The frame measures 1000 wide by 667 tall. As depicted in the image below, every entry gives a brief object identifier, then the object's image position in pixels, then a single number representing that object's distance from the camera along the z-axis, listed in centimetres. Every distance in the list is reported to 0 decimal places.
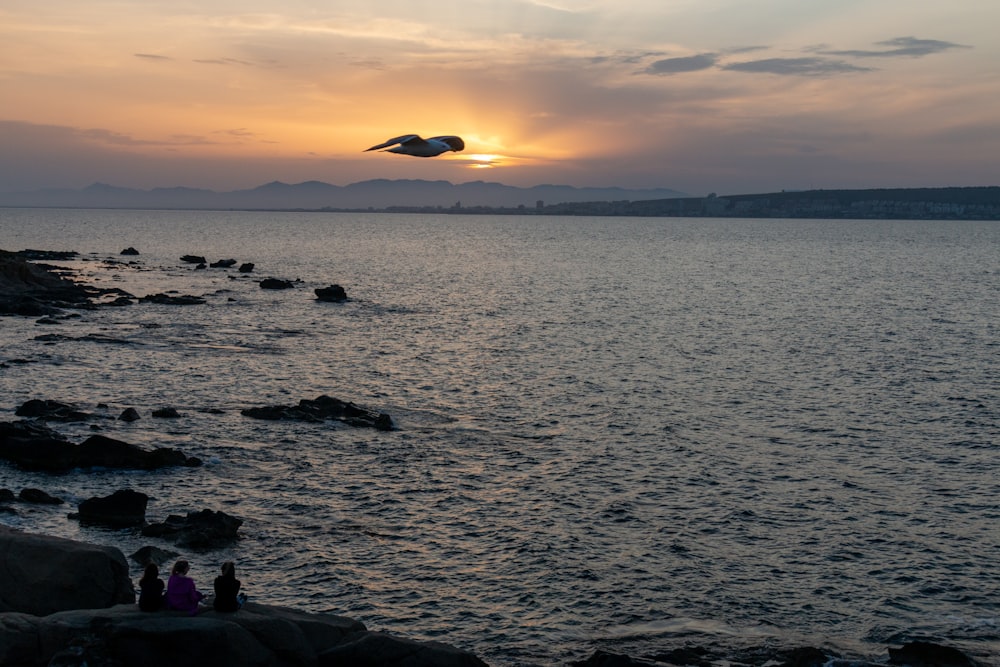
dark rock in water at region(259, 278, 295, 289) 9438
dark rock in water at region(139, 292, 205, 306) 7700
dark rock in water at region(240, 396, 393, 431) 3727
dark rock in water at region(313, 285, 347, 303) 8562
